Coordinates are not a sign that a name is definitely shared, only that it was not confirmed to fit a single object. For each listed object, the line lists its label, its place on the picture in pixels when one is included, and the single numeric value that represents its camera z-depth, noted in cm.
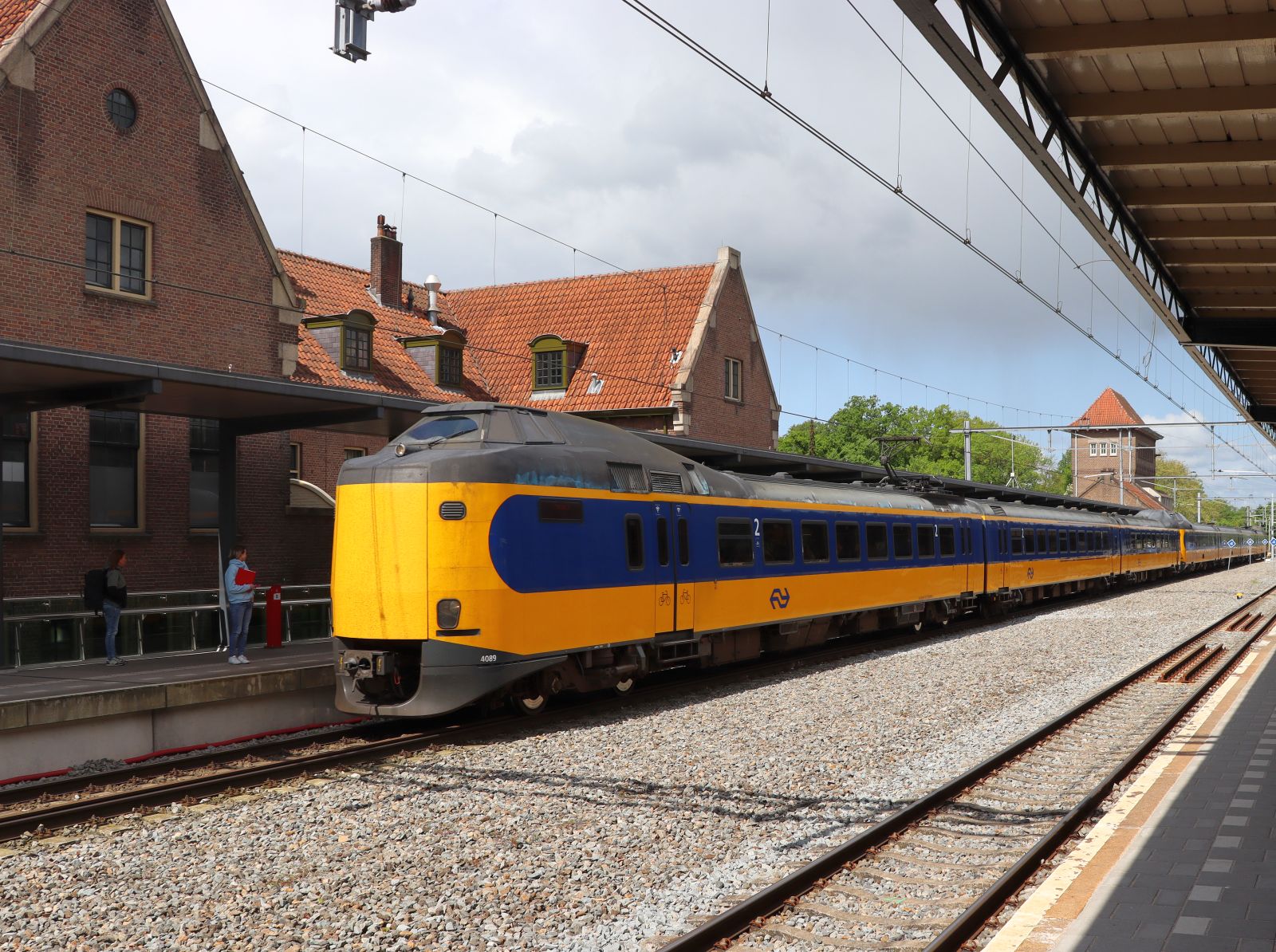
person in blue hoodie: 1470
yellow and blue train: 1202
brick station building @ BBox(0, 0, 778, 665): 1611
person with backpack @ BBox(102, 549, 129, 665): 1432
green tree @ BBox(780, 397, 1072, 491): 8062
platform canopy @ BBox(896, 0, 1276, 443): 891
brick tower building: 11294
